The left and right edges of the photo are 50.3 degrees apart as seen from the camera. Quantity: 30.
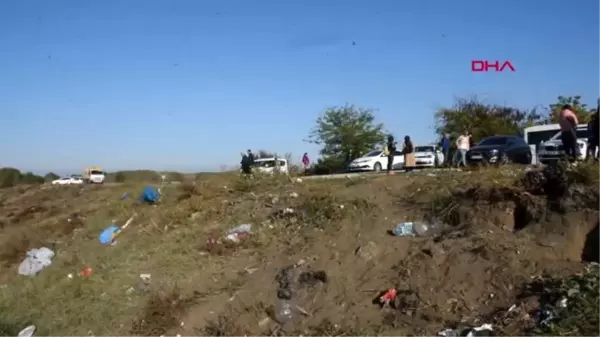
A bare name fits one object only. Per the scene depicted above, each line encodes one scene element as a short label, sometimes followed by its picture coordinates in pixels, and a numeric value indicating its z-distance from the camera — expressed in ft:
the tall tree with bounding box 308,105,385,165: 151.53
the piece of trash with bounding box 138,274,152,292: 29.83
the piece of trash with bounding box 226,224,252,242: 32.42
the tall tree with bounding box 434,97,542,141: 148.36
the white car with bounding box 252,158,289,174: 43.29
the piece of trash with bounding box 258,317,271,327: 24.58
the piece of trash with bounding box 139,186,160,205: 46.60
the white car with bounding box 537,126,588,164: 54.60
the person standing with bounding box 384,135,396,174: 64.13
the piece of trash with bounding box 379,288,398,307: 23.22
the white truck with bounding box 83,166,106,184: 145.38
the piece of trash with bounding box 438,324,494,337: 19.29
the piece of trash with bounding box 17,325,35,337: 29.14
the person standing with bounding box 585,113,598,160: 37.73
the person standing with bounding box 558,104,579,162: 38.60
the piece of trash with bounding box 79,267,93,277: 33.47
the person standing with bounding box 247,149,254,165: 61.27
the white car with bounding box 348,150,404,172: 95.61
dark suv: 57.77
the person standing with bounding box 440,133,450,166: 65.98
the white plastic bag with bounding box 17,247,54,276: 37.45
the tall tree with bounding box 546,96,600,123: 151.53
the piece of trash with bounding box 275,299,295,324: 24.39
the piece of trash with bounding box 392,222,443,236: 27.20
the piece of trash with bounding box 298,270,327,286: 25.94
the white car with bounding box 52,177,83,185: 142.41
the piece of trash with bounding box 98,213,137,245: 39.43
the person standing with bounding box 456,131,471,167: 54.75
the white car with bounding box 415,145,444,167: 87.40
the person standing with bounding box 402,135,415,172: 62.13
